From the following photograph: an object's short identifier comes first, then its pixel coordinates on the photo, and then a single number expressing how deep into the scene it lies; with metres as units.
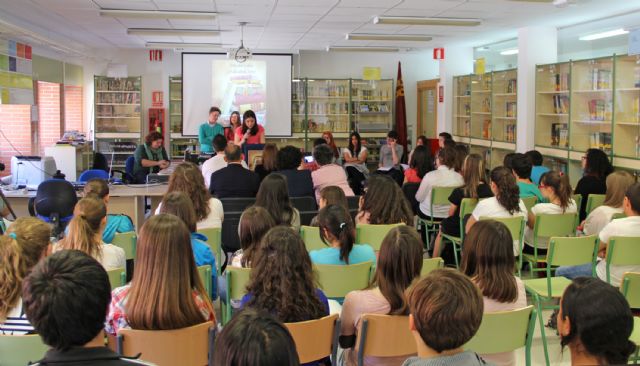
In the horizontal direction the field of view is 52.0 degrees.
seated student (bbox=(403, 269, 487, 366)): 1.98
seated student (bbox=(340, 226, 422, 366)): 2.91
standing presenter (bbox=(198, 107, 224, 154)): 10.36
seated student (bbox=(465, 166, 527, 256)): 5.23
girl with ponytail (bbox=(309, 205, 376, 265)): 3.79
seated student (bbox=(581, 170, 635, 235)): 5.11
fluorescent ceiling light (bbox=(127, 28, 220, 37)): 10.45
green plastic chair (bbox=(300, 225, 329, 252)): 4.77
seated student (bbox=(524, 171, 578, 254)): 5.43
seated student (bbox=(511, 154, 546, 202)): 6.22
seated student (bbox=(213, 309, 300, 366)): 1.38
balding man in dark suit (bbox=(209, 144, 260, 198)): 6.42
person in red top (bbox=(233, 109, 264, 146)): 9.70
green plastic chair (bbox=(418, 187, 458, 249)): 6.94
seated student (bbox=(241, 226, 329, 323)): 2.73
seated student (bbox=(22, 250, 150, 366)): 1.61
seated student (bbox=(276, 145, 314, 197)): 6.66
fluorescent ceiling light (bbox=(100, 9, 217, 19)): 8.46
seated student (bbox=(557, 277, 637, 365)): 1.87
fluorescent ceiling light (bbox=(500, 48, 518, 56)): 12.01
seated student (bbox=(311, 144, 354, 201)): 7.05
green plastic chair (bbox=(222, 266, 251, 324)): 3.57
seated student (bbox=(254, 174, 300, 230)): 4.98
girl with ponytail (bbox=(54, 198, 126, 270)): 3.54
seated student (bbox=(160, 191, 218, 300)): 3.84
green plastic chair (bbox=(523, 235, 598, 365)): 4.28
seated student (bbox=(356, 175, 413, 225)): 5.09
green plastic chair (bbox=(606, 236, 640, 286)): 4.25
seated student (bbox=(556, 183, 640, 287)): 4.38
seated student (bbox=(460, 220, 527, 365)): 3.10
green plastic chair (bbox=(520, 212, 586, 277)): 5.23
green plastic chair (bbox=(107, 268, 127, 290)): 3.32
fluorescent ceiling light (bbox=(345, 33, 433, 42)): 11.12
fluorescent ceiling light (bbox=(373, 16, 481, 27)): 9.02
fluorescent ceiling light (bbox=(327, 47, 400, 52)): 13.27
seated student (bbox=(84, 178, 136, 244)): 4.82
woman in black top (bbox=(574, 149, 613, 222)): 6.59
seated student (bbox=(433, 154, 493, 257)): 6.13
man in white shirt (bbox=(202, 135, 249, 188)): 7.32
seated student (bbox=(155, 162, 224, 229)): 5.20
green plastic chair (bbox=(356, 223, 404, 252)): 4.84
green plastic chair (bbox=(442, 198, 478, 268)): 6.03
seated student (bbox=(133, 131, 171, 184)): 8.86
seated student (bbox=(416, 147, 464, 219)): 7.02
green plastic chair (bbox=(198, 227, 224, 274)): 4.83
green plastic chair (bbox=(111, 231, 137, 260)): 4.64
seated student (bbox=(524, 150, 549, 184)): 7.52
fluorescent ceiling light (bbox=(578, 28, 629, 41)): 9.18
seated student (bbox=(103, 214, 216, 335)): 2.55
